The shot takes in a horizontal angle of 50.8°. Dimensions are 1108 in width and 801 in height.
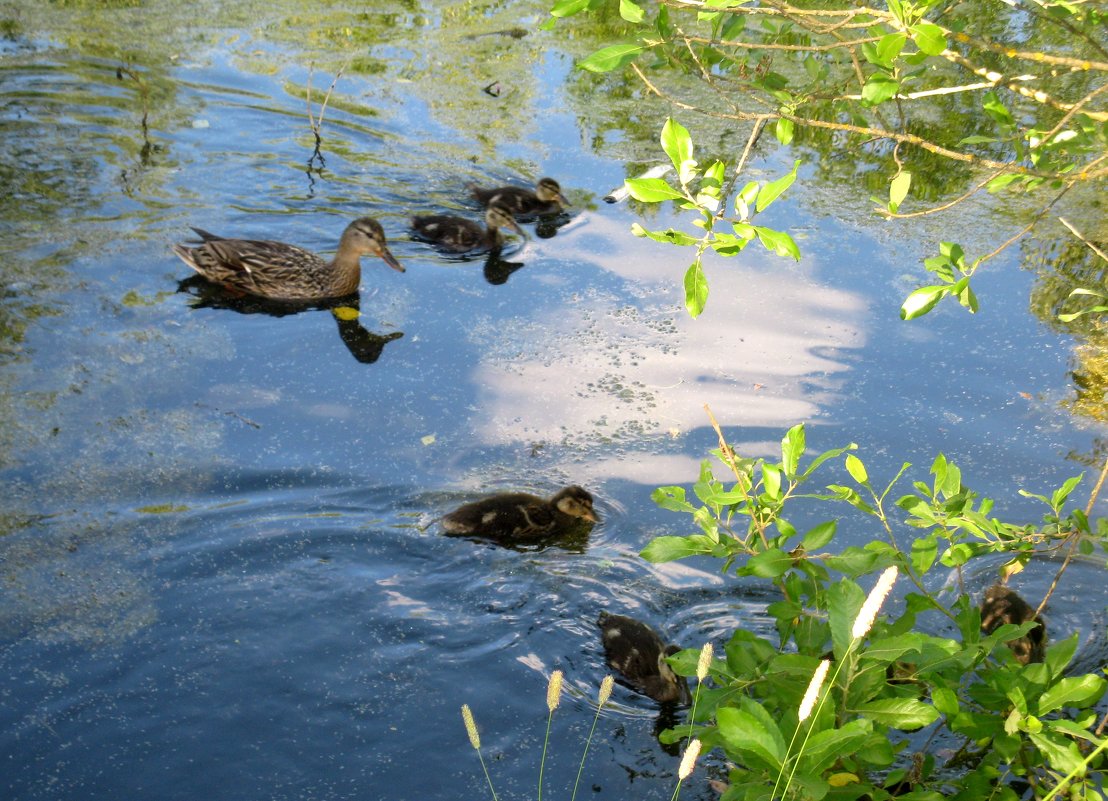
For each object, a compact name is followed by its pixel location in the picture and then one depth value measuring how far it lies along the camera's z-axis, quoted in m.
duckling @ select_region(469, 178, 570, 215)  6.26
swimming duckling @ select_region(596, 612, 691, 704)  3.30
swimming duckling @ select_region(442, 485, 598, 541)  3.87
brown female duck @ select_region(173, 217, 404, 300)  5.51
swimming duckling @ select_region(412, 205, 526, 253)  6.04
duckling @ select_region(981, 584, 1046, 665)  3.56
